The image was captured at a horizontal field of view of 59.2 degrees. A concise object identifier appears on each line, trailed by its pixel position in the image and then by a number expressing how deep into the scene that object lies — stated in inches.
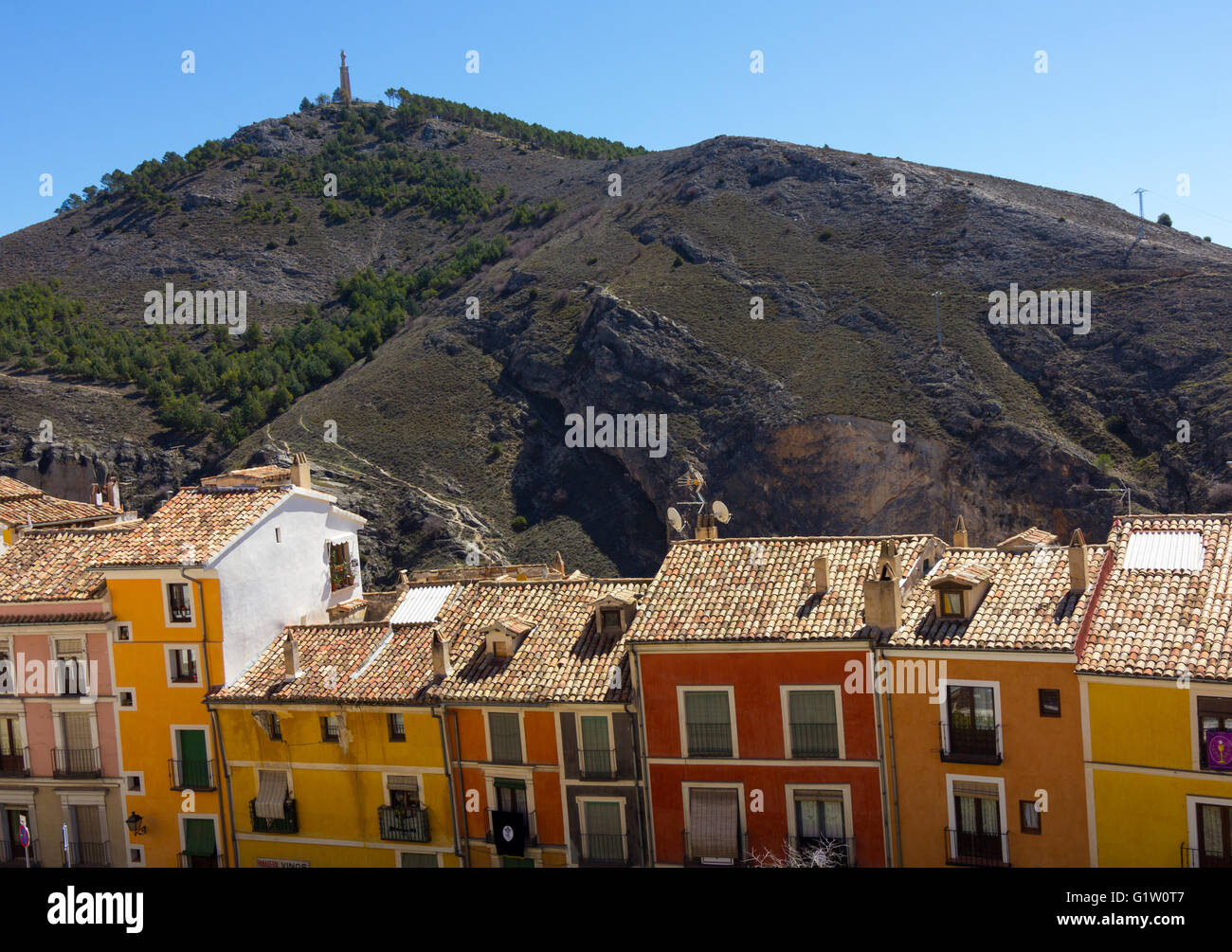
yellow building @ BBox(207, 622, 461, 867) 1173.7
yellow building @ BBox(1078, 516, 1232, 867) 878.4
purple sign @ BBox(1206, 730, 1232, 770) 867.4
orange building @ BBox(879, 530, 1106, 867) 952.3
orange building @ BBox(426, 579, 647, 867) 1107.3
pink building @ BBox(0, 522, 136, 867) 1336.1
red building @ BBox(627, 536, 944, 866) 1033.5
